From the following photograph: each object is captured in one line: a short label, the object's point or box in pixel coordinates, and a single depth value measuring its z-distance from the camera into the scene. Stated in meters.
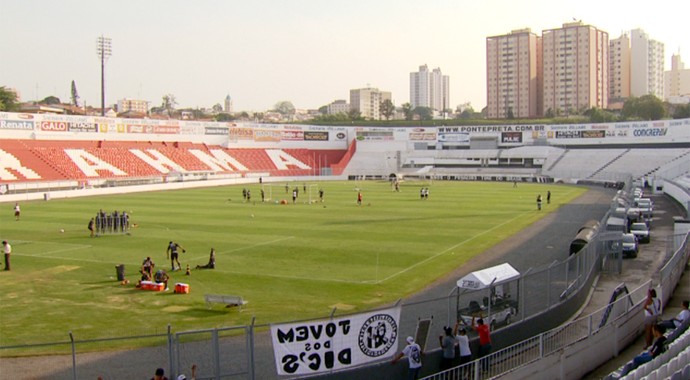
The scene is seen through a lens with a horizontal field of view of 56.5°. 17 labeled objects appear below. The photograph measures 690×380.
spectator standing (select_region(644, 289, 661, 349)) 15.65
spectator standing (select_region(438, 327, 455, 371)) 13.06
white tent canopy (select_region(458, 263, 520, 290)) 16.52
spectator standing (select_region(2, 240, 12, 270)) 26.42
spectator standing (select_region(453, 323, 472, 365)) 13.15
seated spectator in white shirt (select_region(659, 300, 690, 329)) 14.15
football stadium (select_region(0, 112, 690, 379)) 13.49
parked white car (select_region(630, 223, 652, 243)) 32.31
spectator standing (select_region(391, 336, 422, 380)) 12.35
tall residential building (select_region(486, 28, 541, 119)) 194.50
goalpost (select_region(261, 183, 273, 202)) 59.24
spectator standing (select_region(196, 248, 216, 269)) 26.19
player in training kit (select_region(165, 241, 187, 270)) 25.77
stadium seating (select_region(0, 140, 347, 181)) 72.38
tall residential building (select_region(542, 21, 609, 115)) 184.12
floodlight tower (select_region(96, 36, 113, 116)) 108.44
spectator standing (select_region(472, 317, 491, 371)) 13.80
